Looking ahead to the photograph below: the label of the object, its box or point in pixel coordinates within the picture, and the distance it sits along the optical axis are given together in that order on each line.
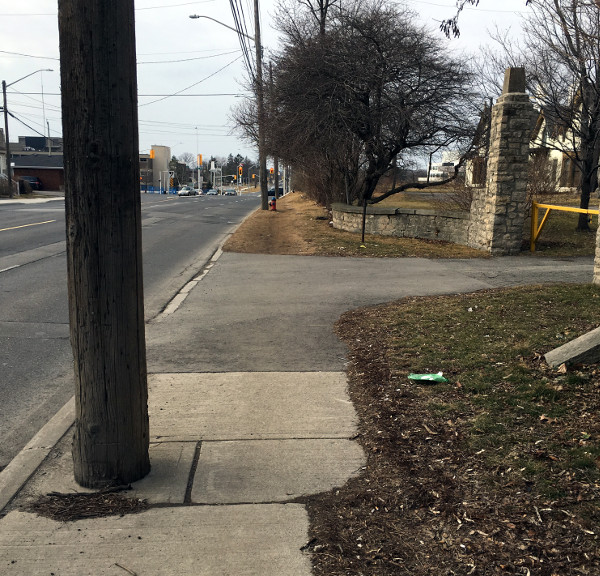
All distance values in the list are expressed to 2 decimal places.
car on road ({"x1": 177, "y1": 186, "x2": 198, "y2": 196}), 80.67
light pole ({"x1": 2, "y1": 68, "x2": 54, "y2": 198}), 46.75
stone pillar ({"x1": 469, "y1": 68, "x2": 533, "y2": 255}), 13.82
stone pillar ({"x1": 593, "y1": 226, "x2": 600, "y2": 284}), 8.95
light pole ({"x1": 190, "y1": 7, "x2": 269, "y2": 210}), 23.53
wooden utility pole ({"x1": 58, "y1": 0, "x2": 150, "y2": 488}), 3.38
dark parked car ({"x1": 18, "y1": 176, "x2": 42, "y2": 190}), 68.50
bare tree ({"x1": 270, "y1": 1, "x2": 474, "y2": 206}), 18.81
